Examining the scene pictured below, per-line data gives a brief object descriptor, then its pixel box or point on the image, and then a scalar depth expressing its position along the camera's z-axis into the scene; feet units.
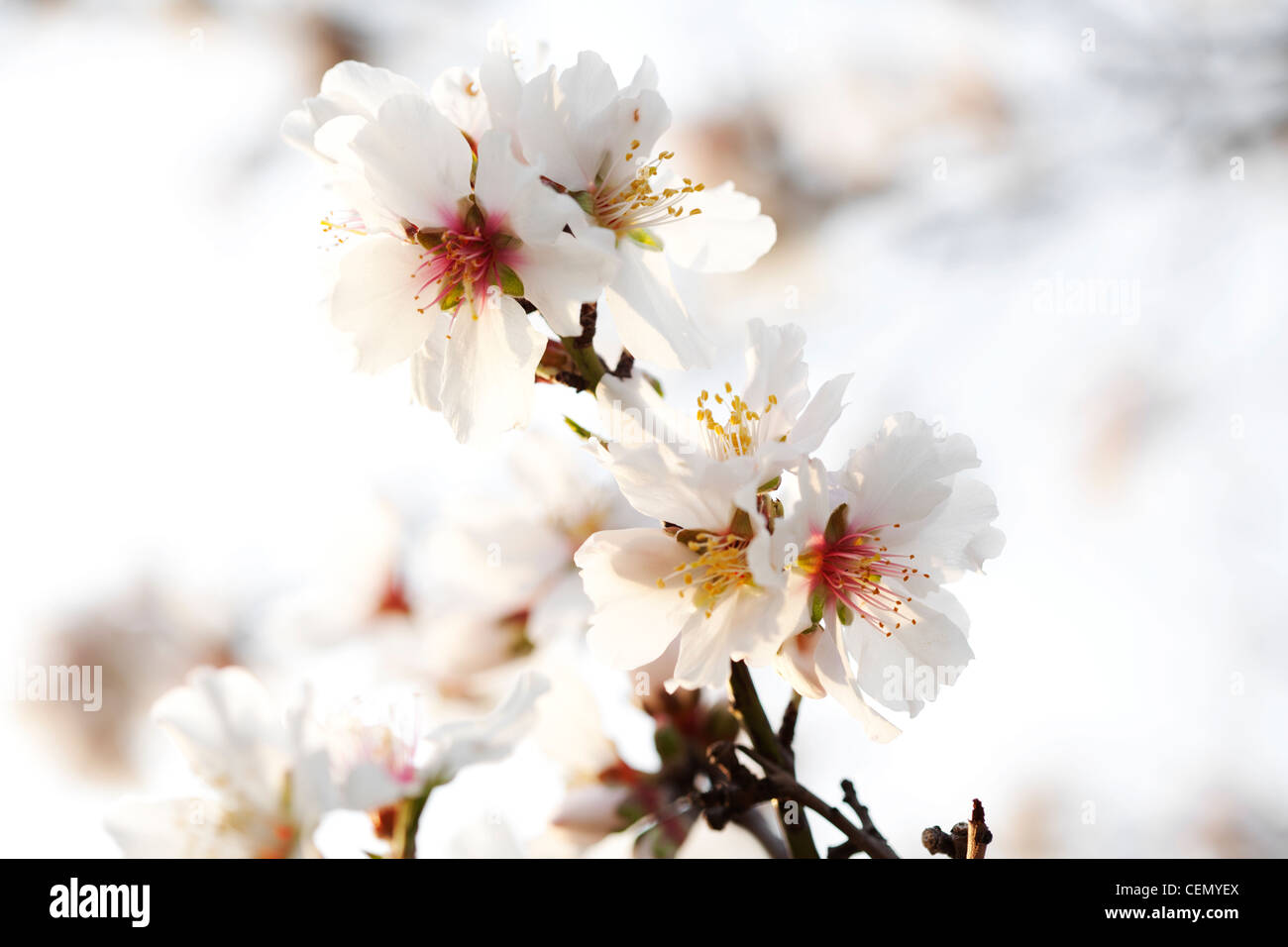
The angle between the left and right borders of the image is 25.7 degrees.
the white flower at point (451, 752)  1.12
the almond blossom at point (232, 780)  1.14
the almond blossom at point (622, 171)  1.17
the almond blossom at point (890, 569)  1.16
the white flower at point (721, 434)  1.13
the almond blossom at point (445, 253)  1.16
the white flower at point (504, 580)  1.38
